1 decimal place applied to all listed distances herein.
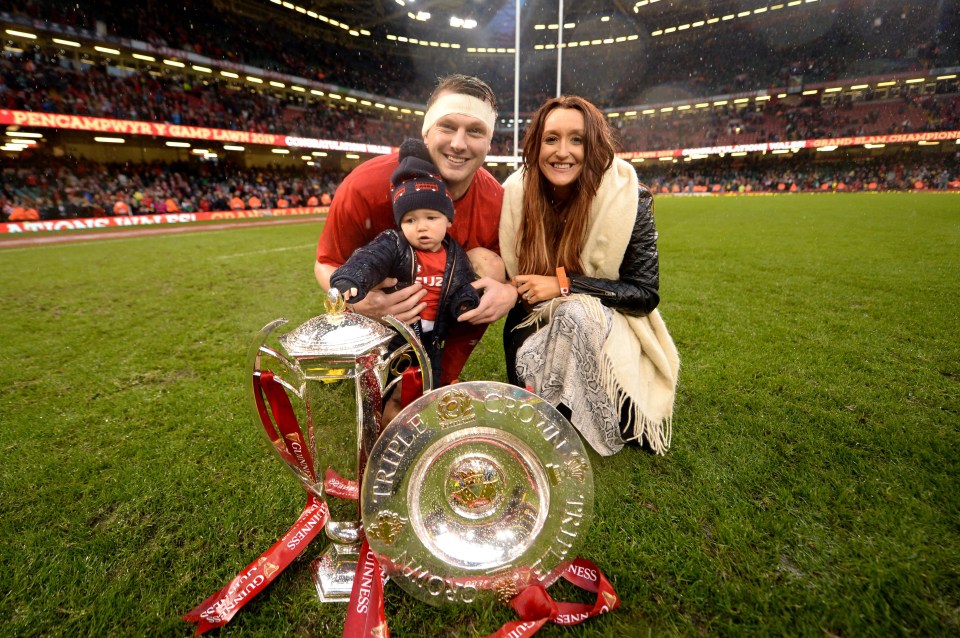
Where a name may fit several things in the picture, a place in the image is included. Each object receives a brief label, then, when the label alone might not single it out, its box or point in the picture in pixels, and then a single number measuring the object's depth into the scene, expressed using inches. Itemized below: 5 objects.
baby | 54.6
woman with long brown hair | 66.2
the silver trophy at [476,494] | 42.6
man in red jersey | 70.0
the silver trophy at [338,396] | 42.5
